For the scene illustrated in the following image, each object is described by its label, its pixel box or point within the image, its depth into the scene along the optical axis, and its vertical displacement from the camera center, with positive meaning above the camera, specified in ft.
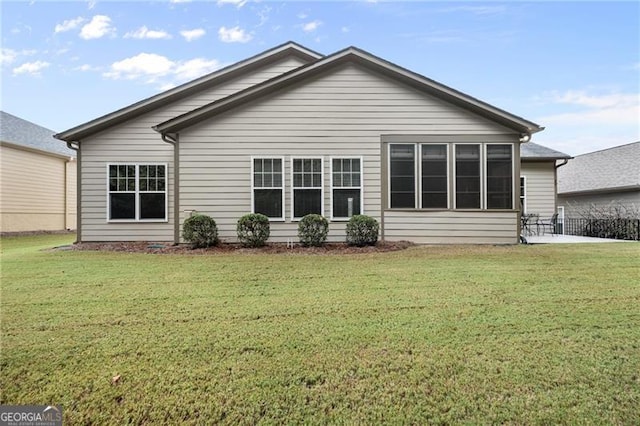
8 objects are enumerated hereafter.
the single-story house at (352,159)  32.89 +5.20
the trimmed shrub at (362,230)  30.66 -1.44
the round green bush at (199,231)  30.63 -1.44
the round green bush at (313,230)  30.83 -1.42
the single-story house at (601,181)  54.95 +5.44
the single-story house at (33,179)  55.67 +6.34
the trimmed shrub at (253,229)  30.66 -1.31
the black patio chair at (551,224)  44.39 -1.42
